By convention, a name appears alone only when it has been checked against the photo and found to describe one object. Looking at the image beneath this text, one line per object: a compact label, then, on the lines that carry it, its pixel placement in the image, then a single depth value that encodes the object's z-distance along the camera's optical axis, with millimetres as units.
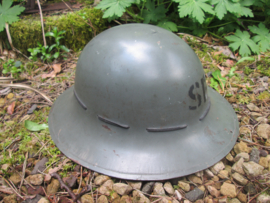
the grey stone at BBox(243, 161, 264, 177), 360
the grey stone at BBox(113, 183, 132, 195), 339
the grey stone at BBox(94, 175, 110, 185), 352
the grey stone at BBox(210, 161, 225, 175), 368
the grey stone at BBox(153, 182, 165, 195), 340
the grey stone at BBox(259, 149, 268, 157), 397
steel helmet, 332
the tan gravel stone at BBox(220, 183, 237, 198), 344
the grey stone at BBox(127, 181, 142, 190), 345
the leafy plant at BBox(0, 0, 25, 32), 594
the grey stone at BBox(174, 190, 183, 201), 340
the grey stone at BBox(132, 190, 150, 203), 334
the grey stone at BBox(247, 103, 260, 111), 482
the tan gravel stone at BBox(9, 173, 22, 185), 362
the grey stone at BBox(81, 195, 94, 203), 337
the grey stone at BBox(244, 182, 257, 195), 344
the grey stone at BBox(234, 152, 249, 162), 382
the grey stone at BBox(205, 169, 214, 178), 363
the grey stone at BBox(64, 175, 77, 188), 353
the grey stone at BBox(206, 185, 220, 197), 345
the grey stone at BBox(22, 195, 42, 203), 340
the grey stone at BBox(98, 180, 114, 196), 344
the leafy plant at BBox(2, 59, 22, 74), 571
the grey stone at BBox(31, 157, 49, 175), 376
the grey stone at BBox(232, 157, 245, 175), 367
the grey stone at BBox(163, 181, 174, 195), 342
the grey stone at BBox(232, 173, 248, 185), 354
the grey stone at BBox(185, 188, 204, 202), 340
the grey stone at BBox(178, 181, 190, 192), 348
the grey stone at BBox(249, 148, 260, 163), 387
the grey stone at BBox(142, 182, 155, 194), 341
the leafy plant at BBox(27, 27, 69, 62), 601
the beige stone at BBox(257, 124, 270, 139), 425
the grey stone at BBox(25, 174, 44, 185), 358
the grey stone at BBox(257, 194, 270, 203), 332
